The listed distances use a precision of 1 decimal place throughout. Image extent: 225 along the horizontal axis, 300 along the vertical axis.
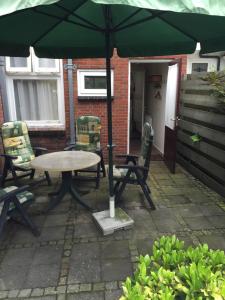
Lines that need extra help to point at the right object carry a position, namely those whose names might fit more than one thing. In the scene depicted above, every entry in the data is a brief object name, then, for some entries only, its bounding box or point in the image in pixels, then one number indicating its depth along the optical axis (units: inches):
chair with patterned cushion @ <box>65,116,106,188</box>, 194.7
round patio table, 130.2
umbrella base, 118.7
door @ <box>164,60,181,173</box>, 197.3
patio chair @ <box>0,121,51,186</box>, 168.2
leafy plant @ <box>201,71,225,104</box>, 146.7
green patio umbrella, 108.5
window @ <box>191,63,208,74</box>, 249.6
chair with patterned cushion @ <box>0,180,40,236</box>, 107.7
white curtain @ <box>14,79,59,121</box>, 214.2
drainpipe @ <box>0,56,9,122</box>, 195.9
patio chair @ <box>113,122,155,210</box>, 140.2
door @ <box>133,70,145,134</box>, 333.5
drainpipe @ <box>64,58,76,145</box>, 201.8
